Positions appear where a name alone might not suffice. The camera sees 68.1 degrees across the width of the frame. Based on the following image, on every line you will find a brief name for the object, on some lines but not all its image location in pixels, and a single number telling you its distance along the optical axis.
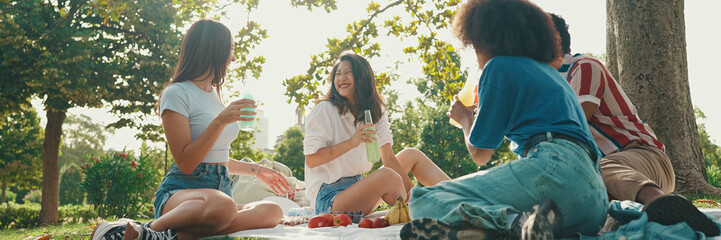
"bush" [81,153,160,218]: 13.30
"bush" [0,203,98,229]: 16.47
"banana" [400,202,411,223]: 3.79
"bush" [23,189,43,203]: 48.69
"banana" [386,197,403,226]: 3.78
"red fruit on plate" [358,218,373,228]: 3.65
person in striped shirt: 2.94
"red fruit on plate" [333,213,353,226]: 3.77
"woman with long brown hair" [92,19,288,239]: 2.99
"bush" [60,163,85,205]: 40.69
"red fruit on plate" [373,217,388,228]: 3.66
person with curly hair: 2.07
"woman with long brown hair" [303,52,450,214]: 4.17
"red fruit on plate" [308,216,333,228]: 3.76
